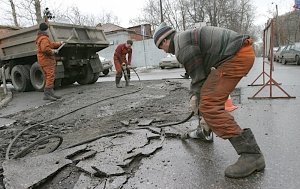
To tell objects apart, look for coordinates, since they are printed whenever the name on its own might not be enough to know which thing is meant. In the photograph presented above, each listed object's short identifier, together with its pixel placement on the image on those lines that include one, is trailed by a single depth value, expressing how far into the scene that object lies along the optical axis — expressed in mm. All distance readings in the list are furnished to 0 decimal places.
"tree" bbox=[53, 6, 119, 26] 34710
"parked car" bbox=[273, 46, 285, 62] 14509
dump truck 6610
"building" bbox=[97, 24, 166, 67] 18725
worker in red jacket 6939
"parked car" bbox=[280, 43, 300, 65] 11987
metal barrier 4653
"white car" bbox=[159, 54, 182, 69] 14876
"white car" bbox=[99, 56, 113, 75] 11979
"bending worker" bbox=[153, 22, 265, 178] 1998
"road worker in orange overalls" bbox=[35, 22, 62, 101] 5535
